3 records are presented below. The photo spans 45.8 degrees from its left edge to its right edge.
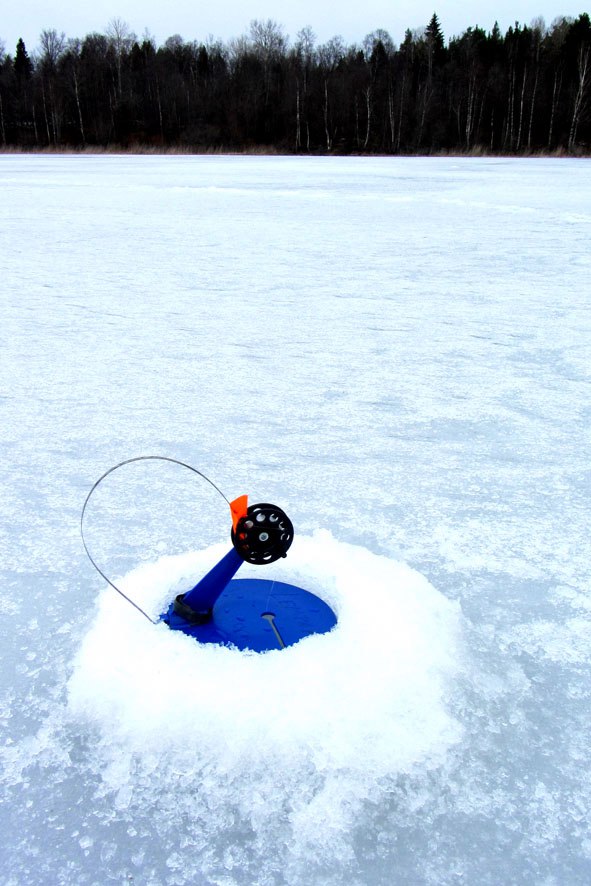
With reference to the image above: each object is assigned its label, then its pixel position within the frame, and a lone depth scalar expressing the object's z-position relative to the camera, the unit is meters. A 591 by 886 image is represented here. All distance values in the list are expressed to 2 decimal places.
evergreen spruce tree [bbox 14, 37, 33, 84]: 47.39
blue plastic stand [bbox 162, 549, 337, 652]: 1.40
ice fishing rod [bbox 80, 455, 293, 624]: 1.24
